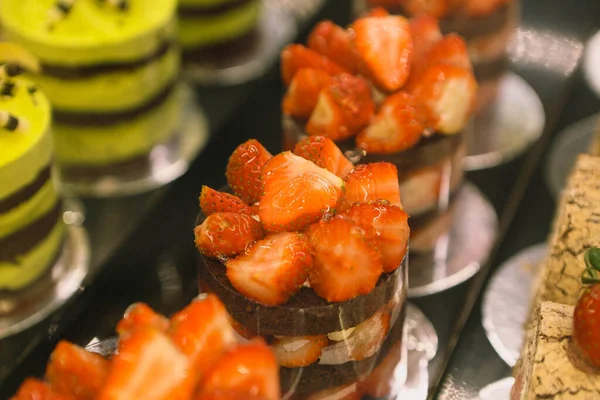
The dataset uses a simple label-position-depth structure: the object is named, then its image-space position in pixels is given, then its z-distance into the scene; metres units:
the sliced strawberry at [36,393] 0.34
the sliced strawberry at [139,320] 0.35
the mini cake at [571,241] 0.43
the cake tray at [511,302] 0.46
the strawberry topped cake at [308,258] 0.38
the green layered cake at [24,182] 0.45
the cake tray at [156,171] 0.55
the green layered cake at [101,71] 0.51
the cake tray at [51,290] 0.48
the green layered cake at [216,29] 0.60
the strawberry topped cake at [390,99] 0.45
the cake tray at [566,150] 0.55
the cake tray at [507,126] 0.56
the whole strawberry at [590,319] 0.37
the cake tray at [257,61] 0.61
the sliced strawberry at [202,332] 0.34
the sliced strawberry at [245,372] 0.33
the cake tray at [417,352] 0.44
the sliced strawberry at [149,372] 0.33
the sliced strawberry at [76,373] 0.35
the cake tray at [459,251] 0.49
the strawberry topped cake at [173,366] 0.33
